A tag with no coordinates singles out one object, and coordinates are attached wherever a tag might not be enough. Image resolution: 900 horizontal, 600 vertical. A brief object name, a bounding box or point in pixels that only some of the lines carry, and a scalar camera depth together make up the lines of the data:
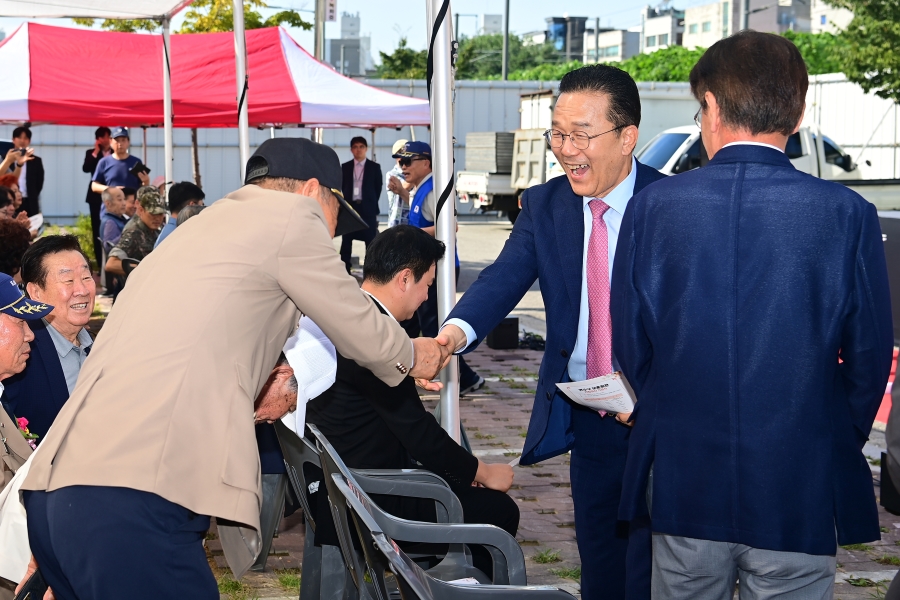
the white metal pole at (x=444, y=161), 3.85
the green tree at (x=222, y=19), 23.50
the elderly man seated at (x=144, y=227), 9.45
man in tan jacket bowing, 2.21
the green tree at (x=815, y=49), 37.88
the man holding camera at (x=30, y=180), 13.92
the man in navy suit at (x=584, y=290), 3.08
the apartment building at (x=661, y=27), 100.69
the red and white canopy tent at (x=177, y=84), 10.96
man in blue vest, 8.48
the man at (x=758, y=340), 2.20
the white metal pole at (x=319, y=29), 17.16
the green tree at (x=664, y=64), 40.12
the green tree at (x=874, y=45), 20.98
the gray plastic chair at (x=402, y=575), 2.10
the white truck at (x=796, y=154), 18.41
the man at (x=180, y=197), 8.47
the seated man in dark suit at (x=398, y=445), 3.59
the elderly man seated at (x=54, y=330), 3.88
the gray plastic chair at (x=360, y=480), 3.48
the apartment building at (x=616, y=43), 109.69
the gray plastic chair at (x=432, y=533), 2.79
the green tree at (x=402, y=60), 48.54
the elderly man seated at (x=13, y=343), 3.32
